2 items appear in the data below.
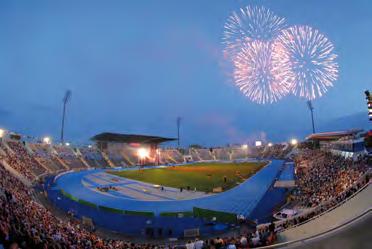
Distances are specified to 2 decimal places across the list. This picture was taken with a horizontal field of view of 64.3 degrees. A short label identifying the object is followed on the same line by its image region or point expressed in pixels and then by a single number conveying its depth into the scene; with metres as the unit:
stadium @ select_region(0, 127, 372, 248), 16.16
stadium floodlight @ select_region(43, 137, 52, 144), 79.25
